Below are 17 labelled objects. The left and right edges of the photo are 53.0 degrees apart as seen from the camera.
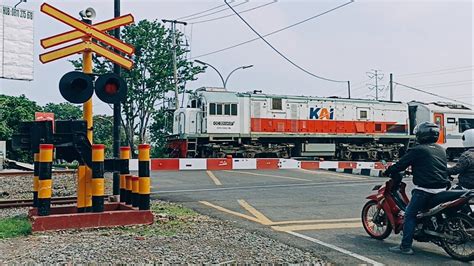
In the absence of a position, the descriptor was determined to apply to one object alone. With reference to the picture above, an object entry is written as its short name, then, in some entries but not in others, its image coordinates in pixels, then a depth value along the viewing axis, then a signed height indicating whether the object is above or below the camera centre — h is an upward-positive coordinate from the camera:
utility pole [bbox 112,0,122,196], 9.06 +0.31
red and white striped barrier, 12.30 -0.60
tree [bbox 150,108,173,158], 33.83 +1.04
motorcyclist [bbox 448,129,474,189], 6.08 -0.31
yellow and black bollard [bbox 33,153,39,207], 7.00 -0.50
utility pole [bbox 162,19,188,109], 37.53 +7.92
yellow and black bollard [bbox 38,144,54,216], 6.38 -0.48
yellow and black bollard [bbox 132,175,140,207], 7.28 -0.72
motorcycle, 5.53 -0.92
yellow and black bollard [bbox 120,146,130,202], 7.44 -0.46
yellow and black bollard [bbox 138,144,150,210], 7.07 -0.48
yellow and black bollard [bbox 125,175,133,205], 7.68 -0.75
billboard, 27.95 +5.99
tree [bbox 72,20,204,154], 40.91 +6.29
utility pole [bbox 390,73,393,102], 58.54 +7.48
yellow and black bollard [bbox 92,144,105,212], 6.84 -0.50
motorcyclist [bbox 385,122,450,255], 5.84 -0.34
